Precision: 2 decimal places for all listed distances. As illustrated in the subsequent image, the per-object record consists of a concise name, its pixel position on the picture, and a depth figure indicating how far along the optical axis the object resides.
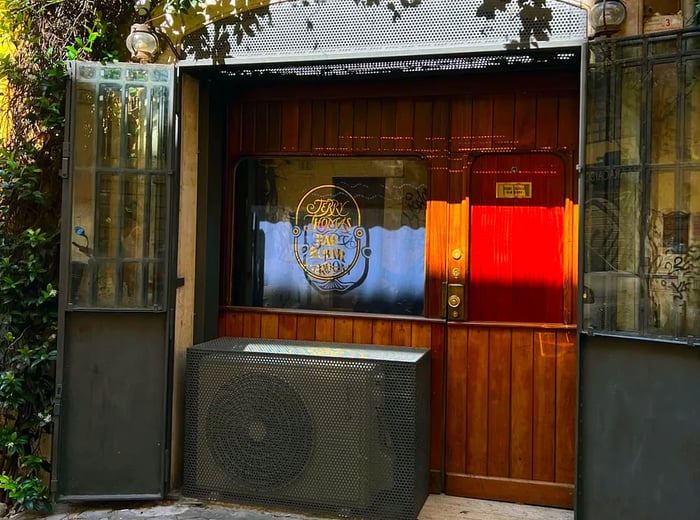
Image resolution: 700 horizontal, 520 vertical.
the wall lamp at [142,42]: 3.54
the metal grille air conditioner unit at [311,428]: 3.31
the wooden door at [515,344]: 3.60
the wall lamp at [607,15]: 2.94
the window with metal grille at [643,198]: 2.84
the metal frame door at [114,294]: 3.54
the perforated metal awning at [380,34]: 3.12
